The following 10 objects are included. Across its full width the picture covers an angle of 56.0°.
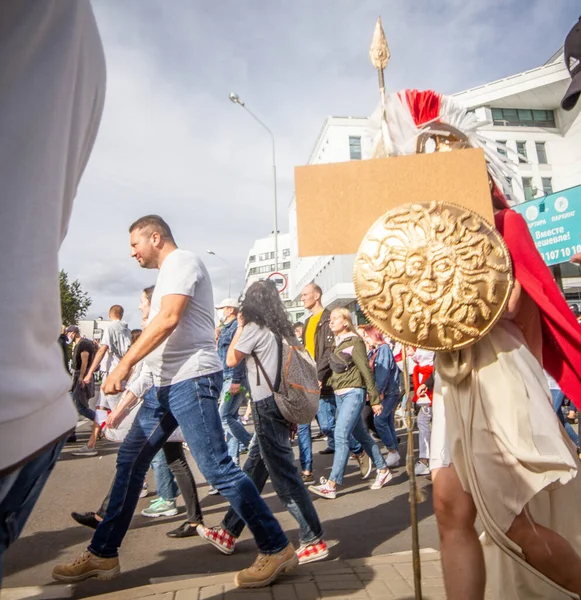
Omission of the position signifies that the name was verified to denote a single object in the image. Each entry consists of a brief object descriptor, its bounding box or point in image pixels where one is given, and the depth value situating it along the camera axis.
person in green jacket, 5.34
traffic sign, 11.11
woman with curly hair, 3.30
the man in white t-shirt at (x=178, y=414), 2.95
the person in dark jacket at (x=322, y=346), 6.77
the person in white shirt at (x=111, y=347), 7.31
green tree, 43.09
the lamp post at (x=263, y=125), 16.22
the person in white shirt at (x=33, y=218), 0.92
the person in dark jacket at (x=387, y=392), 6.87
